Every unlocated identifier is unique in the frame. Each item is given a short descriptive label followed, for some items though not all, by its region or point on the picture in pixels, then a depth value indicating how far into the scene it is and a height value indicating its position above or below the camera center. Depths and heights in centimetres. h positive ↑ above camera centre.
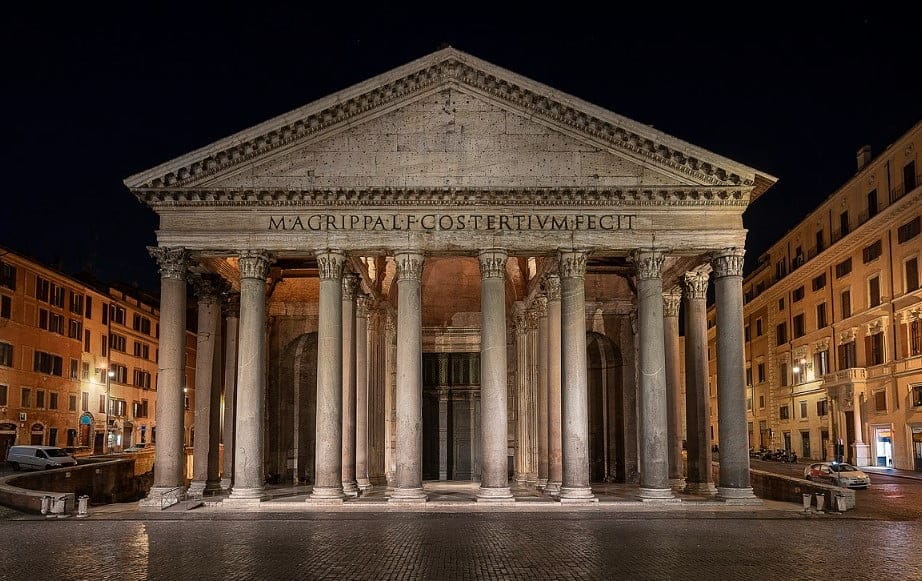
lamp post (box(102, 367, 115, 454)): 6291 -194
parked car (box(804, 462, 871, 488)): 3622 -294
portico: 2777 +550
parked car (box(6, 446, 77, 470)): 4300 -227
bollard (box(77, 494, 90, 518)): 2553 -266
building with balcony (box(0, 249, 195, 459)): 5162 +301
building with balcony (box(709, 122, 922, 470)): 4525 +442
